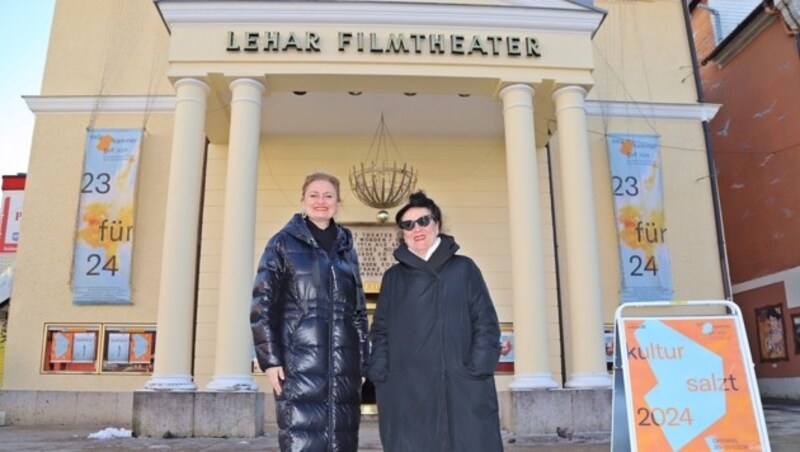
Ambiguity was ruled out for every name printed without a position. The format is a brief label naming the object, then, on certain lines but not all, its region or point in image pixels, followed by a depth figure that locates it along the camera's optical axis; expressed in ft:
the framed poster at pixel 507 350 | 36.55
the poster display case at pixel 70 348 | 34.63
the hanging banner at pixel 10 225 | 77.77
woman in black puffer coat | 9.91
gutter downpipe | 38.41
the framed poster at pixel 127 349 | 34.83
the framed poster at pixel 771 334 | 42.47
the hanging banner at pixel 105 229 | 35.12
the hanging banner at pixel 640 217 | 37.19
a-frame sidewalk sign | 13.50
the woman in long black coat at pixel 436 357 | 10.13
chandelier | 35.53
